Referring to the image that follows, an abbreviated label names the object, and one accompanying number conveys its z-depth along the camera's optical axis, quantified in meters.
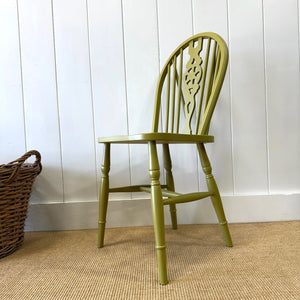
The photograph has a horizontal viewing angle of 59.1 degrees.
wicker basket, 0.83
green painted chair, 0.67
